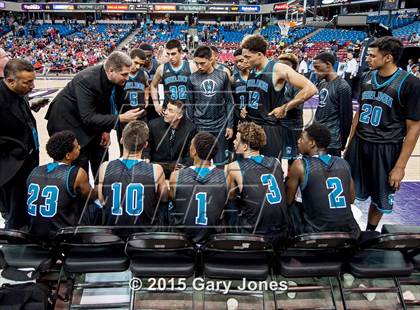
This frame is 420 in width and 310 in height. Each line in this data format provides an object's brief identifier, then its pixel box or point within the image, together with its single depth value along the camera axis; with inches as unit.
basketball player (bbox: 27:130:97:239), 93.4
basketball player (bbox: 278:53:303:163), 163.2
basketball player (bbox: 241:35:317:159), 131.1
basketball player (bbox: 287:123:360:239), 94.2
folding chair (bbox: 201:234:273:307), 82.5
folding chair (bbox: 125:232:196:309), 82.5
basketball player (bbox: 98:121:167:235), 92.9
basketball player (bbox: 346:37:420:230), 111.7
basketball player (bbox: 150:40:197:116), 173.5
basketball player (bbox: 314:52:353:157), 149.8
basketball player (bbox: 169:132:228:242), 93.0
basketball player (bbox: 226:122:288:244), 93.3
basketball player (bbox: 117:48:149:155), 180.4
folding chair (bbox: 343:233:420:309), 85.0
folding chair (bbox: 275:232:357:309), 83.7
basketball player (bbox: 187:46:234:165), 157.6
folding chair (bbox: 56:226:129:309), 85.4
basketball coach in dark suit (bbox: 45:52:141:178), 124.0
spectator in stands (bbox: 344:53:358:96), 451.0
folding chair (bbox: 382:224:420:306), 94.7
